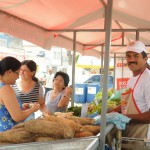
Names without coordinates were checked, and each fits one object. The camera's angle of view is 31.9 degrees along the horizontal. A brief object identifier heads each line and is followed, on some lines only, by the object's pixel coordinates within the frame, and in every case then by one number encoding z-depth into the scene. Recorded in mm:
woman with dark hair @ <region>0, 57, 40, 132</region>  2258
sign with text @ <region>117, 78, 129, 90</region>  10777
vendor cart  1342
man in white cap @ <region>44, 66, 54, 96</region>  10047
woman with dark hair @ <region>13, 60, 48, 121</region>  3566
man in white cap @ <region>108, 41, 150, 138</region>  2295
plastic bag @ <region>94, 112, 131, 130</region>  2031
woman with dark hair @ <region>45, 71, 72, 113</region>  3656
